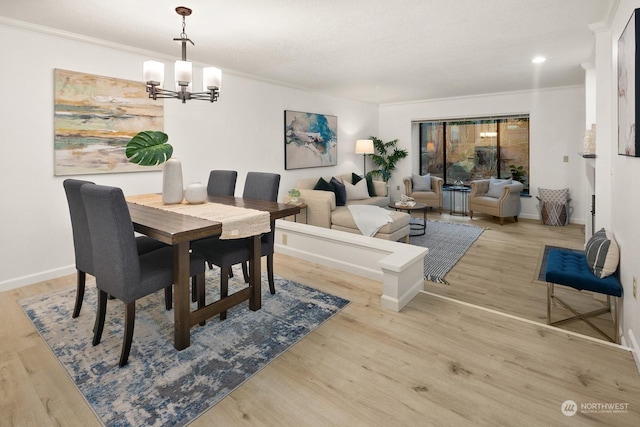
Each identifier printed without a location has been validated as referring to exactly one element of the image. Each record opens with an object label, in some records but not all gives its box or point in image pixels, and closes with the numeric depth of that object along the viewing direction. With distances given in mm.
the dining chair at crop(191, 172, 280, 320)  2465
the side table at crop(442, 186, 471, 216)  7184
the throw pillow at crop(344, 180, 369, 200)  5852
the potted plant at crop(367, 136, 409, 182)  7645
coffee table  5277
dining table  1981
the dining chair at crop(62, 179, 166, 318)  2166
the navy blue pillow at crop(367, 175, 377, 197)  6258
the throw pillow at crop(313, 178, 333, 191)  5426
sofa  4305
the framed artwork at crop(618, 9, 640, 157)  1806
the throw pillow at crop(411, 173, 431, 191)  7074
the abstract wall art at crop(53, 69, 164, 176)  3203
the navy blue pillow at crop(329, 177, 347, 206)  5469
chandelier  2432
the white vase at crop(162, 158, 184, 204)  2656
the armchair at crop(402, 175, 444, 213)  6852
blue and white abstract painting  5621
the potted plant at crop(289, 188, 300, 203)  4773
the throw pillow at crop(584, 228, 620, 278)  2402
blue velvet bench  2336
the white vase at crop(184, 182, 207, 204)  2703
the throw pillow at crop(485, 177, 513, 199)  6258
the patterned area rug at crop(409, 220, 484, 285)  3799
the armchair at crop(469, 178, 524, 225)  5996
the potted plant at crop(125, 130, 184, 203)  2586
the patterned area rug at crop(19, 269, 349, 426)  1667
